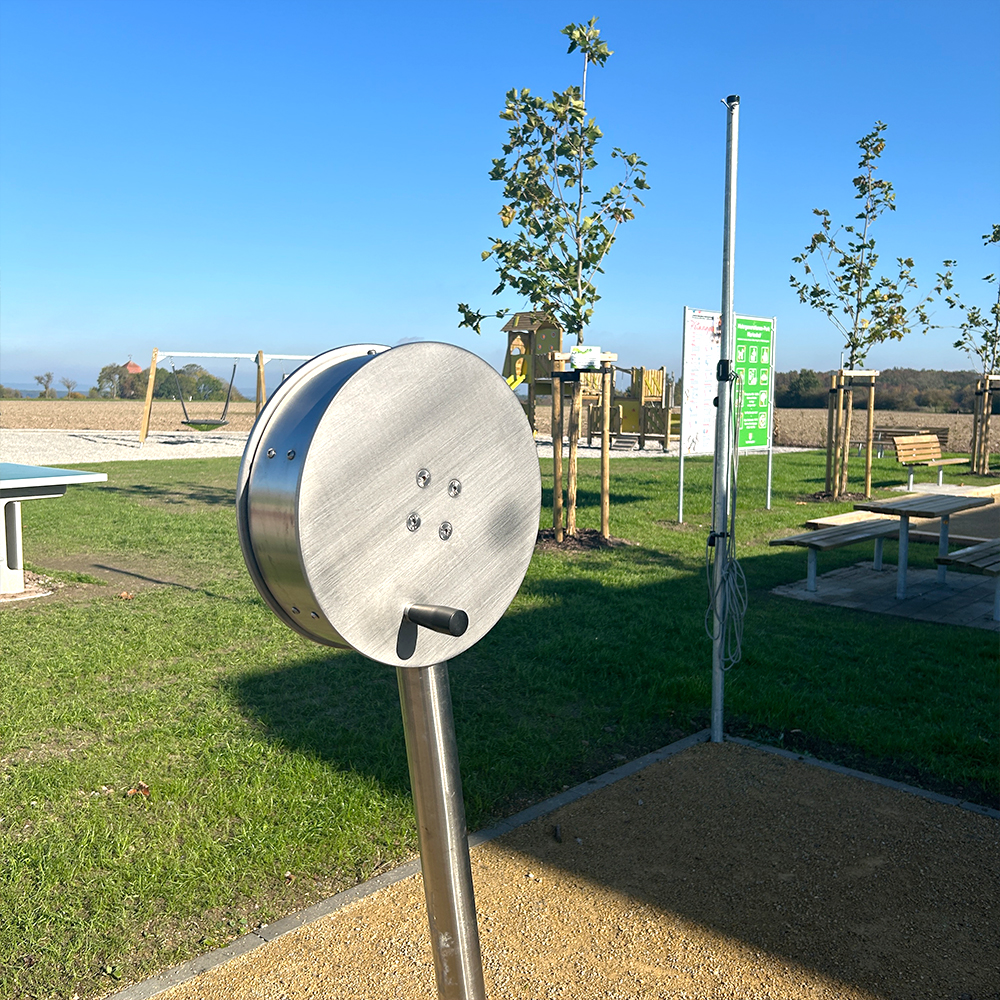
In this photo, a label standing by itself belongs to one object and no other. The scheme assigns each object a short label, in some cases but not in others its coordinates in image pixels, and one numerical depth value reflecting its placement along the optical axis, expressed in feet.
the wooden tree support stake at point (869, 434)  45.68
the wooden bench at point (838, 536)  25.08
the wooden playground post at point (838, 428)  46.19
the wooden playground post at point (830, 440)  46.62
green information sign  41.65
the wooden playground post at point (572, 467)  32.68
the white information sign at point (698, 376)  39.01
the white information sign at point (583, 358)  33.30
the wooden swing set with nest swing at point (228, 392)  54.54
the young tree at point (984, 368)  57.11
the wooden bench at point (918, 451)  50.03
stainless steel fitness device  4.03
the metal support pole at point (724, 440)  13.30
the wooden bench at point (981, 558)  21.86
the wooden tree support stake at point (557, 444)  32.65
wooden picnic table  25.38
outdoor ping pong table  24.58
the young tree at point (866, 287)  47.85
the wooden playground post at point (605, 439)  33.09
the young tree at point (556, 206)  32.76
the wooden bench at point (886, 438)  67.18
